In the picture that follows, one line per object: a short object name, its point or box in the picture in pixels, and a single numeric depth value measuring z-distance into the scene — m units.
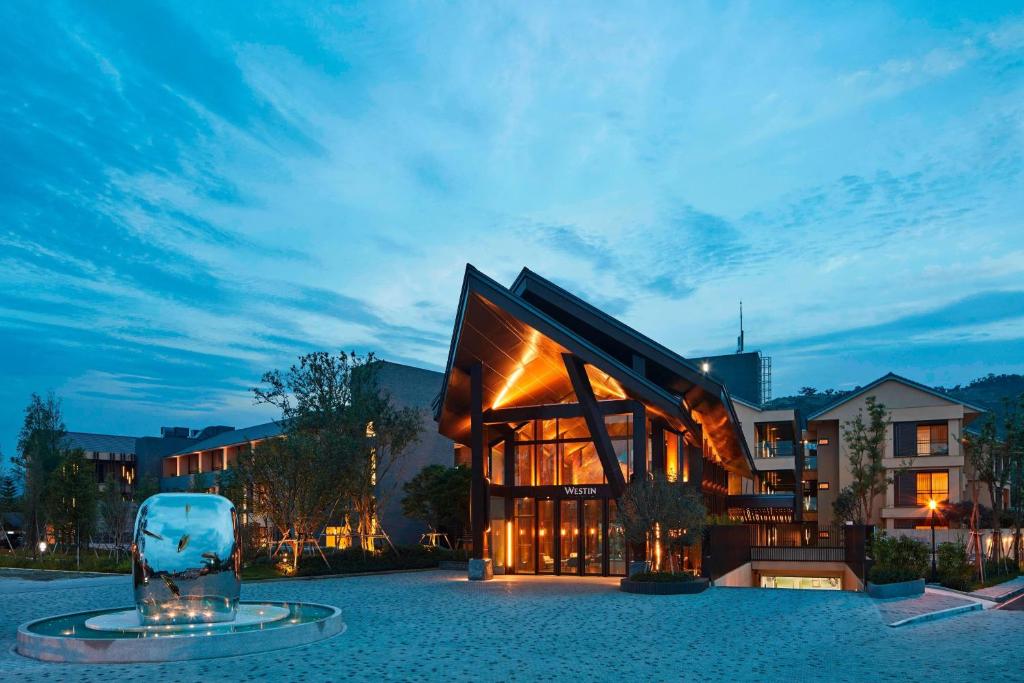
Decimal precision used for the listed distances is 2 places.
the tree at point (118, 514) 44.56
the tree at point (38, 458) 48.19
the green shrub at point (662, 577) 26.94
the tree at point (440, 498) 43.62
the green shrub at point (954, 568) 28.75
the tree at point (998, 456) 40.62
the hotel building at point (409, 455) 47.62
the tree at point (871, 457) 45.78
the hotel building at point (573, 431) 31.58
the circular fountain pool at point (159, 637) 14.08
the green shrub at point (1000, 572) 33.94
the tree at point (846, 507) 54.97
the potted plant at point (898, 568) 25.17
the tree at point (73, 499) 48.00
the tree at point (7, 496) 53.12
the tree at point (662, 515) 27.72
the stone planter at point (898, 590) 24.97
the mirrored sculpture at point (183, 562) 15.64
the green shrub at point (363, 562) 33.88
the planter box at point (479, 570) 31.73
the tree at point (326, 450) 33.62
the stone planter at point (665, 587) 26.23
